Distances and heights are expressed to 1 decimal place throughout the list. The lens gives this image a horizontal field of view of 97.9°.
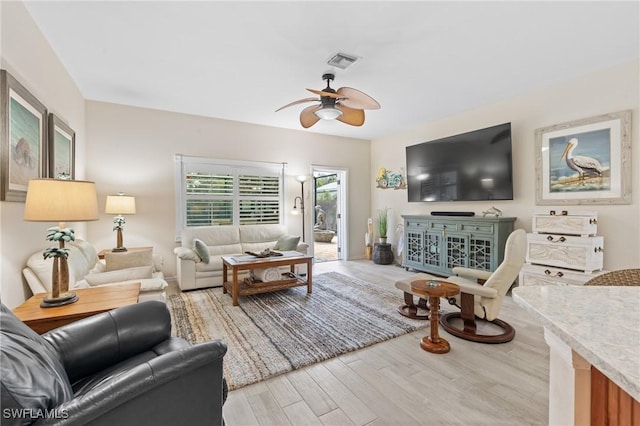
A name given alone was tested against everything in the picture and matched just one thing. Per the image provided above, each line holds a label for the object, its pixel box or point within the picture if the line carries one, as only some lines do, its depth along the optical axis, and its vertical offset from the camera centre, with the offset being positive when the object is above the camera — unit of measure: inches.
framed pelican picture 118.3 +24.0
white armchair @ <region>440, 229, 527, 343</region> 94.4 -28.9
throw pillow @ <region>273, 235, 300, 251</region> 181.2 -18.4
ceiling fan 110.8 +47.1
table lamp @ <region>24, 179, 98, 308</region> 62.4 +1.5
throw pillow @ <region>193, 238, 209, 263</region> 155.2 -19.8
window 180.9 +16.4
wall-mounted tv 155.2 +29.4
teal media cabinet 149.6 -17.1
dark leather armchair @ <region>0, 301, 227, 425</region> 29.9 -22.1
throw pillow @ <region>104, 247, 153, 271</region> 122.3 -19.3
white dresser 117.8 -16.1
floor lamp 217.0 +11.9
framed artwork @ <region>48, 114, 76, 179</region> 101.3 +27.3
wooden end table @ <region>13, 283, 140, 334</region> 60.5 -21.8
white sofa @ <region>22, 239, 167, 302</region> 77.4 -21.1
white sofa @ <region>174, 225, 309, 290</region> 153.6 -20.1
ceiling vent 110.8 +63.3
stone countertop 22.2 -11.6
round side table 89.0 -32.6
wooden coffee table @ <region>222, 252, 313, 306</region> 132.0 -27.1
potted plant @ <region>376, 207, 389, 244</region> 228.8 -10.4
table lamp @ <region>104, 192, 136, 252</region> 145.3 +4.3
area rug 85.7 -43.1
